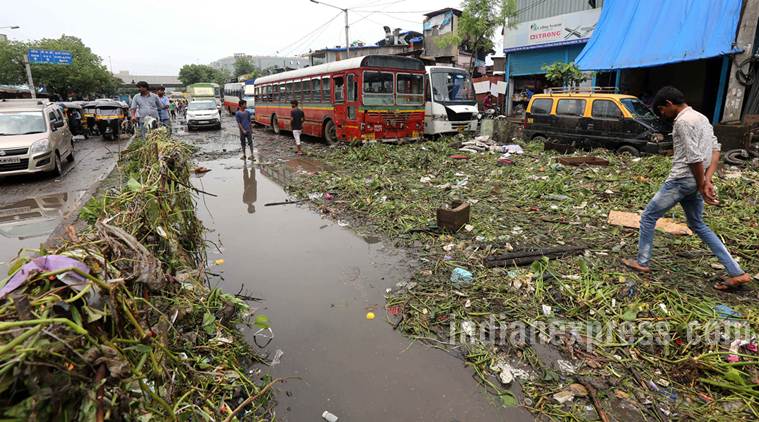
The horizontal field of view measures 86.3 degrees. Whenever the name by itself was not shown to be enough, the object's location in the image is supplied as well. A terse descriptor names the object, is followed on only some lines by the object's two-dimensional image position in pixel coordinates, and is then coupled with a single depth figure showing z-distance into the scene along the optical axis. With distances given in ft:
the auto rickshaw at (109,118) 55.47
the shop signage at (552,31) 57.93
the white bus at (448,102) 45.85
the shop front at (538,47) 59.01
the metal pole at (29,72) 93.38
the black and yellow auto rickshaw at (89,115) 59.21
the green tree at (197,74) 303.07
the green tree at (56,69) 129.18
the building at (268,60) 345.92
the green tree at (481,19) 70.08
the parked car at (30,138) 28.84
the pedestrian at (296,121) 43.39
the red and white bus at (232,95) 118.24
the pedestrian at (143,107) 33.68
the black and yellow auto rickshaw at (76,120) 56.80
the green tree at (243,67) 287.09
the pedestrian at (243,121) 40.34
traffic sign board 107.76
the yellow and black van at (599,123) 32.08
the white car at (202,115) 70.38
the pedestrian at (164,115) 36.14
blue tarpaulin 37.06
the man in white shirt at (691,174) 12.16
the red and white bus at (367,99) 40.91
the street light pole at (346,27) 84.48
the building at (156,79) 377.91
